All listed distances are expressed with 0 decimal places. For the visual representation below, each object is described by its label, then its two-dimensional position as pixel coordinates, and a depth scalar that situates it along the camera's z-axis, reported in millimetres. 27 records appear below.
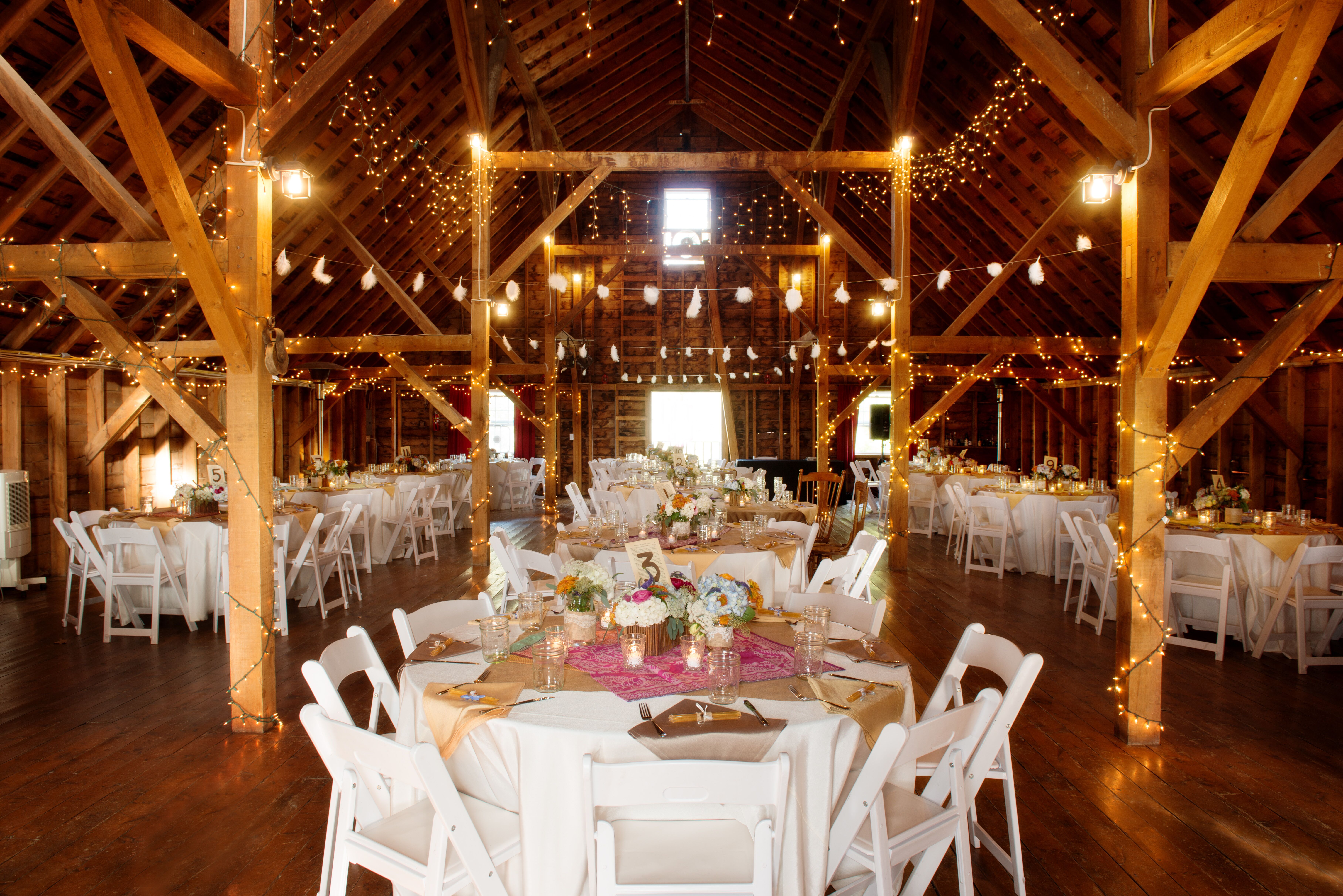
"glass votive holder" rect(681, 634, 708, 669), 2529
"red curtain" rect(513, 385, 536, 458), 16141
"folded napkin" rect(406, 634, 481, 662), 2633
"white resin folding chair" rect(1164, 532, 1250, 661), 5020
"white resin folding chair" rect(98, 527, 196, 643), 5324
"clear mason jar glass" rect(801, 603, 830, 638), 2502
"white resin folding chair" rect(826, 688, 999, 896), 1916
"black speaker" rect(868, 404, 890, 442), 16234
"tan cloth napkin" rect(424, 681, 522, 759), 2133
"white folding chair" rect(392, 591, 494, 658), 2904
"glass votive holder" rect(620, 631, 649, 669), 2547
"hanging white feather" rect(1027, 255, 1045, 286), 8516
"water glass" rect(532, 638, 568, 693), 2312
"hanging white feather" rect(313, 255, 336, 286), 8453
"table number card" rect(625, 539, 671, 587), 3256
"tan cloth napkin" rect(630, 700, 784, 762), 1986
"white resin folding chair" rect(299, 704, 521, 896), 1819
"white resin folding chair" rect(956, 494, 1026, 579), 7723
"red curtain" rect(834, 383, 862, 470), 15805
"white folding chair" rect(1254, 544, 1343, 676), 4691
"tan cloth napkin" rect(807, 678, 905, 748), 2186
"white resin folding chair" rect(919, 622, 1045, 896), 2348
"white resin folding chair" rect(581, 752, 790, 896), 1709
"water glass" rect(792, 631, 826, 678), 2422
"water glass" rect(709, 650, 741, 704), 2215
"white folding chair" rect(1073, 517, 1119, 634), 5594
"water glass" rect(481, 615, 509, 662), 2539
